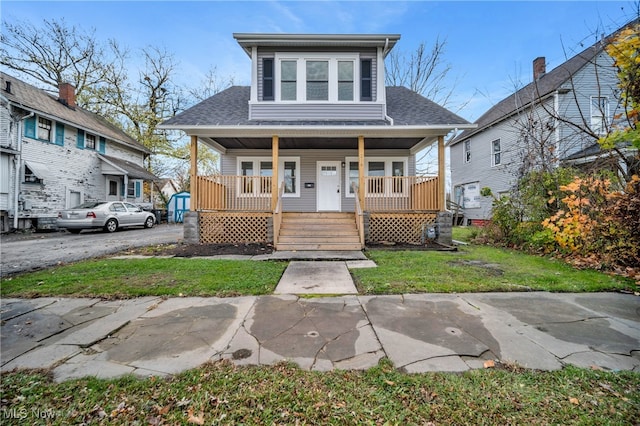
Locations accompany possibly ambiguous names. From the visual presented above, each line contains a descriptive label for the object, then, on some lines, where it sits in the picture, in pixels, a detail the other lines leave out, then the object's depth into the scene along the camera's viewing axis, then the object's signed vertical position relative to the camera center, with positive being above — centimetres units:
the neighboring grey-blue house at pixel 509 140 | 839 +389
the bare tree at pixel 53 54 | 1634 +1038
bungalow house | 795 +242
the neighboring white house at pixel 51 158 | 1112 +266
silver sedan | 1079 -26
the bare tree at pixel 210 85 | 2170 +1048
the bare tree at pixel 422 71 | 1675 +915
